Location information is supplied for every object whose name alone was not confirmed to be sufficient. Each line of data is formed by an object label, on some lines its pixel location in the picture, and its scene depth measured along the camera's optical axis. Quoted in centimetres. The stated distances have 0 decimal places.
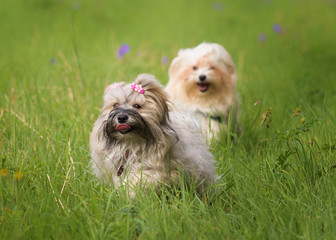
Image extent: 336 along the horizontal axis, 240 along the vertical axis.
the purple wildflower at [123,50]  1263
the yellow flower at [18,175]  524
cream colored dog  1089
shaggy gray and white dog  654
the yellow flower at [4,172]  513
